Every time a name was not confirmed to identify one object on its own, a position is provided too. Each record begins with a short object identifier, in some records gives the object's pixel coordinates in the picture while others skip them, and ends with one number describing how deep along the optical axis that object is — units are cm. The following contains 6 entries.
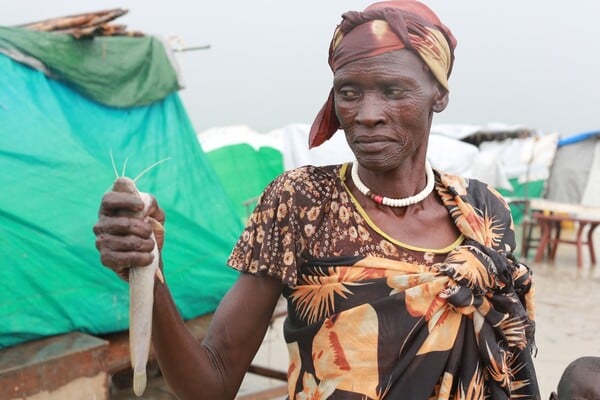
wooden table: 1194
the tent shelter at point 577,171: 1638
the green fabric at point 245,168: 1178
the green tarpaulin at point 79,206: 358
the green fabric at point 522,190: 1752
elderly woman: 144
